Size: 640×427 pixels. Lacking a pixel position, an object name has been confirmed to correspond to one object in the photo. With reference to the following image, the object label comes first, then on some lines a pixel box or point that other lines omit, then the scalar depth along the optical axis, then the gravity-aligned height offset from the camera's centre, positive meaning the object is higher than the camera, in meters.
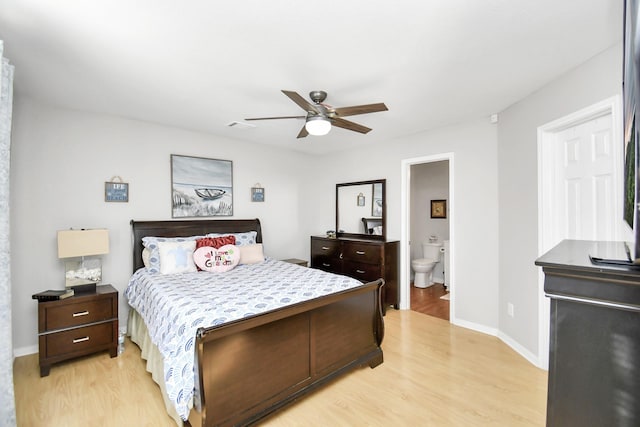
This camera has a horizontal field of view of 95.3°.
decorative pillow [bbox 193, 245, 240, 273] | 3.23 -0.49
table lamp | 2.74 -0.37
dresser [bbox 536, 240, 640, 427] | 0.67 -0.32
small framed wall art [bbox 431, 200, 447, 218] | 5.46 +0.10
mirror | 4.44 +0.08
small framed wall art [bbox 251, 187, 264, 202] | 4.52 +0.32
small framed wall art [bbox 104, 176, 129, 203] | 3.28 +0.28
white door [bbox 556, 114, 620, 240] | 2.06 +0.25
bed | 1.71 -0.99
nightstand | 2.54 -1.02
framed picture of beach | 3.76 +0.38
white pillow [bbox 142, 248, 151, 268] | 3.27 -0.46
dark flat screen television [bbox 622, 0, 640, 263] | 0.71 +0.32
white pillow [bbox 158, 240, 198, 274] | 3.15 -0.47
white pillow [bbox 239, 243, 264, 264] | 3.72 -0.52
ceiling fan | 2.27 +0.83
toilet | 5.26 -0.90
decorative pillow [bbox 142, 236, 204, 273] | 3.21 -0.36
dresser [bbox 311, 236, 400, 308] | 3.99 -0.67
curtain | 1.62 -0.36
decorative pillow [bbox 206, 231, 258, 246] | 3.96 -0.31
